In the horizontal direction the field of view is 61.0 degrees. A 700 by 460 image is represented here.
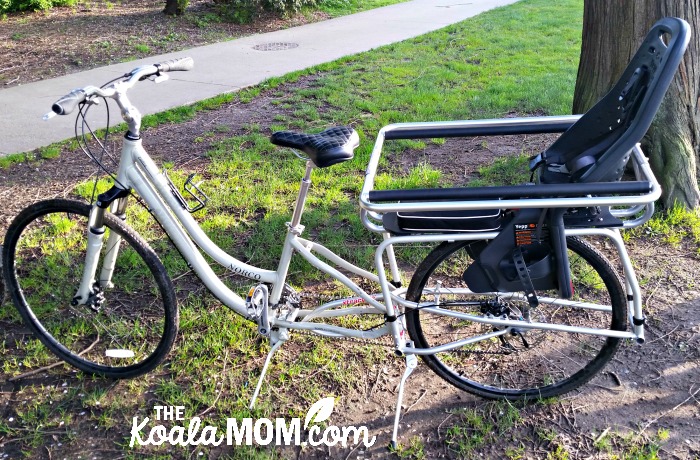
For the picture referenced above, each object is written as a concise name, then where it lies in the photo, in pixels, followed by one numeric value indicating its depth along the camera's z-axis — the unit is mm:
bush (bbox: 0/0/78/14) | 10445
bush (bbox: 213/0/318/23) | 10477
